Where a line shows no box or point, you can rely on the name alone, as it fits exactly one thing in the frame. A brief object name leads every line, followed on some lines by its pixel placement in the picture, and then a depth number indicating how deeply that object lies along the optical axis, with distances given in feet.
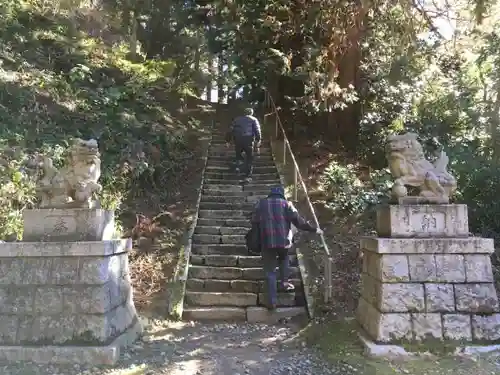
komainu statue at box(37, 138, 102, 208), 17.22
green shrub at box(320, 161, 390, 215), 30.25
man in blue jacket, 35.29
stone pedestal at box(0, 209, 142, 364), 15.79
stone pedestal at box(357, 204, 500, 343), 16.55
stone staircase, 22.33
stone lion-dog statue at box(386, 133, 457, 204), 17.53
